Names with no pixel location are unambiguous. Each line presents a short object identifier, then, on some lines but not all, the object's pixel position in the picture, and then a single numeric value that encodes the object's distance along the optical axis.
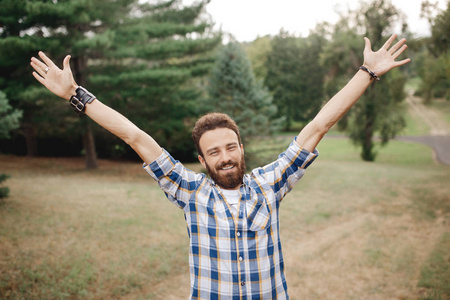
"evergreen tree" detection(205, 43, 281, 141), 11.30
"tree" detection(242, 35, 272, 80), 35.79
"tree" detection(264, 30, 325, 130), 34.78
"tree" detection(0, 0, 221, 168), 9.32
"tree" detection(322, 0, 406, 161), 15.30
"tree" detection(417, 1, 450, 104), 6.45
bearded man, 1.73
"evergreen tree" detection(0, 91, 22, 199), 5.27
